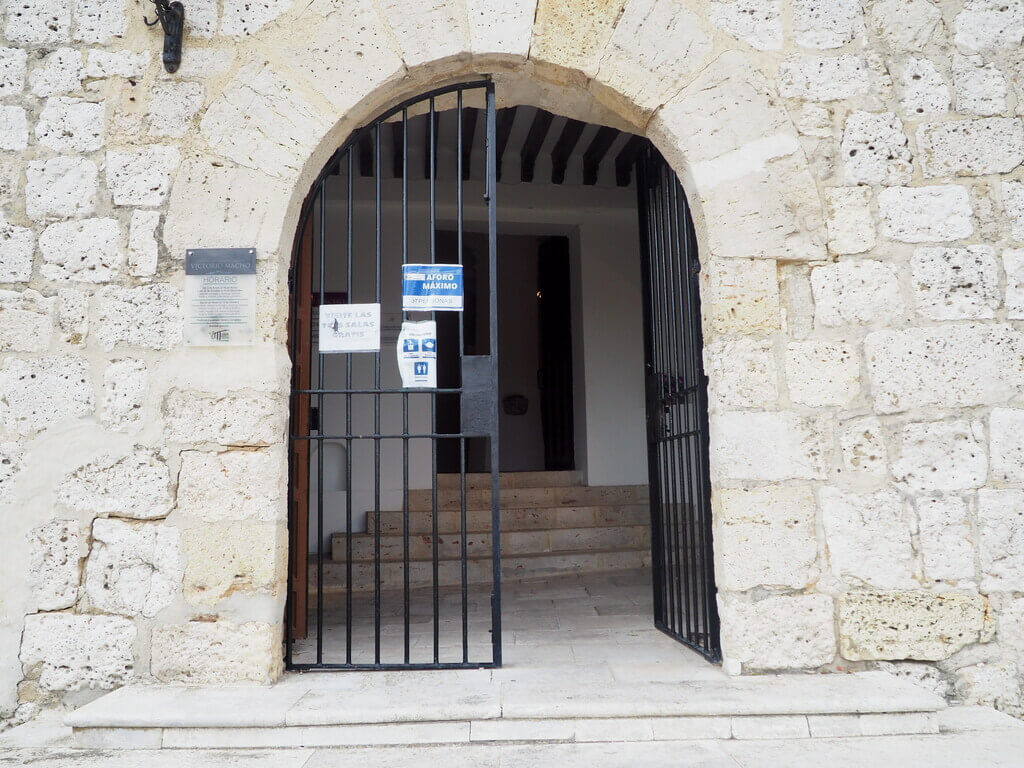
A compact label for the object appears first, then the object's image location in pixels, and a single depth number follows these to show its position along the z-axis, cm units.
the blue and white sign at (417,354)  271
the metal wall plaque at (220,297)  256
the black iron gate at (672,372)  278
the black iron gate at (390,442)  271
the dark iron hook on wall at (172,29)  262
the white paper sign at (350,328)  271
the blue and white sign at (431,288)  273
